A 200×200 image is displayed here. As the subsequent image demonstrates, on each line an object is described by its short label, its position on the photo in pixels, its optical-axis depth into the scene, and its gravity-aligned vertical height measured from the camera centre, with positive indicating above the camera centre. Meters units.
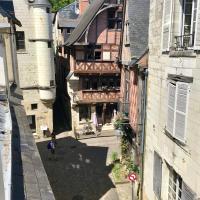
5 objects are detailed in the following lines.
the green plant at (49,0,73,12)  43.96 +7.28
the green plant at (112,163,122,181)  15.59 -7.05
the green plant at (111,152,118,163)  17.81 -6.84
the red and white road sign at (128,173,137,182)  12.21 -5.54
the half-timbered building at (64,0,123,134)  22.02 -0.93
